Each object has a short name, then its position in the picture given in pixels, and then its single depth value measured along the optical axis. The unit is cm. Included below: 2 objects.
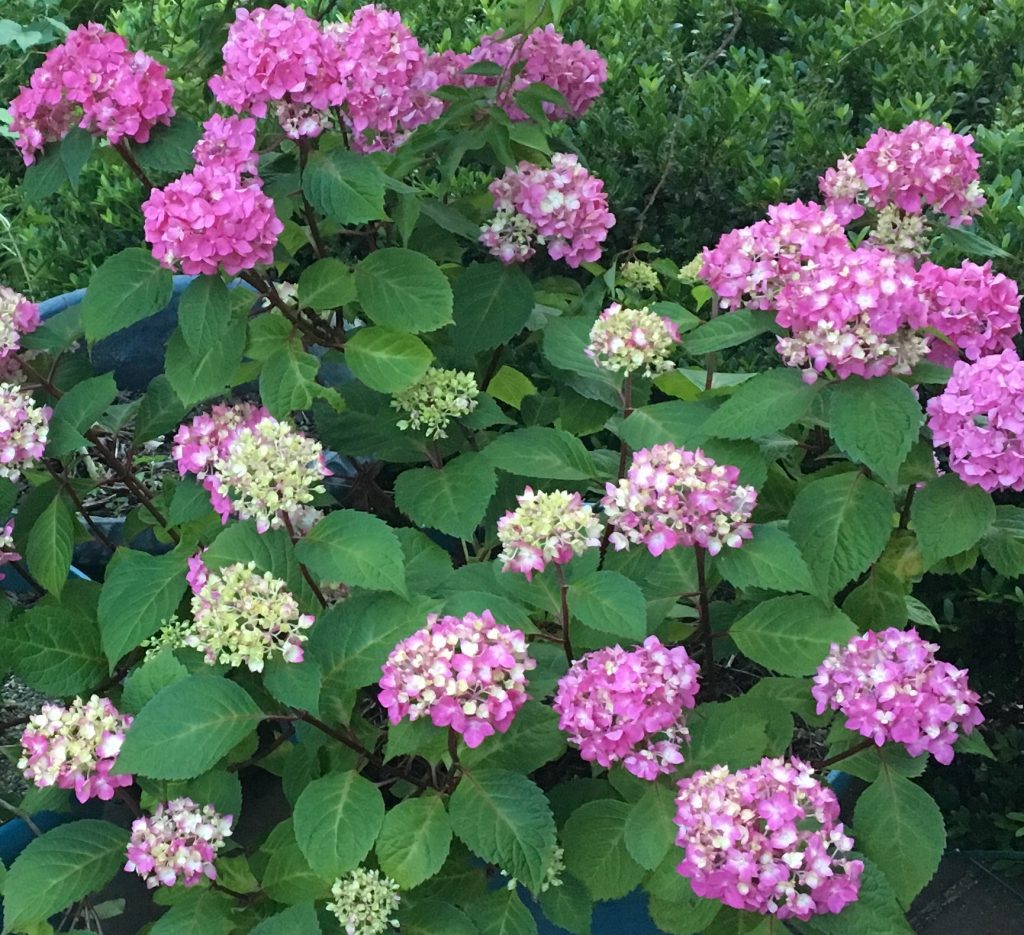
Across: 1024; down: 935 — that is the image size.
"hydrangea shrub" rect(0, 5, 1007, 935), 125
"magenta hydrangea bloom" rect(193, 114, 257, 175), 150
